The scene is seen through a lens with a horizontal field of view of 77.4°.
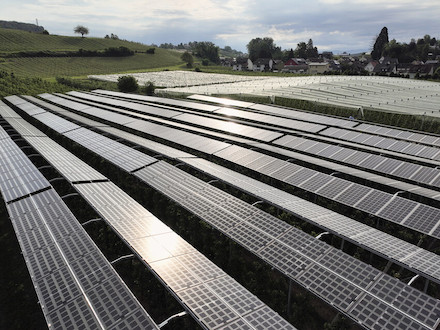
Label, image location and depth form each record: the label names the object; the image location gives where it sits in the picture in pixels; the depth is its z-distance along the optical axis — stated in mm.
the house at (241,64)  177375
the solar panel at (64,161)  19725
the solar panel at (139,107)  40750
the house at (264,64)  168250
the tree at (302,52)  197250
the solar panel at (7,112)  40900
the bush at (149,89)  67938
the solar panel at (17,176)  17891
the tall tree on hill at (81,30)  184250
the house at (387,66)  150125
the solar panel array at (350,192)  13750
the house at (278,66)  164725
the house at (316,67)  151125
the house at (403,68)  147700
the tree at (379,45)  194000
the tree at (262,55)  182000
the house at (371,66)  160125
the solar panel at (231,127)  28556
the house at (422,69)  132625
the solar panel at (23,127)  31625
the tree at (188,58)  150375
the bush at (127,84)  69750
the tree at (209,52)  186500
